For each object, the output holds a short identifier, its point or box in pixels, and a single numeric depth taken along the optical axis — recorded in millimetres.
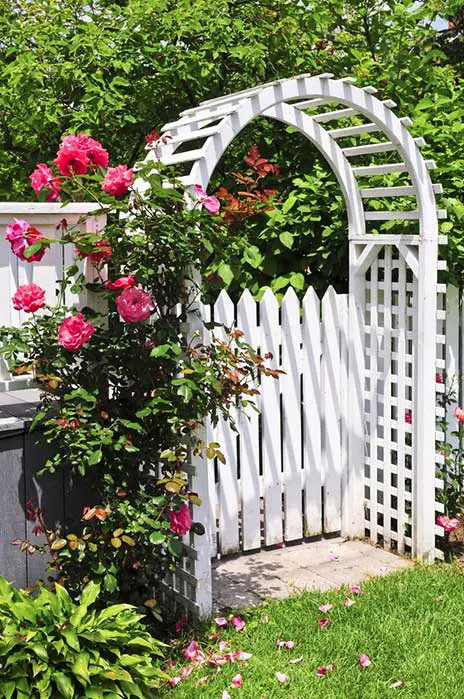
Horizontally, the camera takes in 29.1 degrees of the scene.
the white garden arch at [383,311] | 4502
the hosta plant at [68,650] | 2910
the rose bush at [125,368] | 3346
